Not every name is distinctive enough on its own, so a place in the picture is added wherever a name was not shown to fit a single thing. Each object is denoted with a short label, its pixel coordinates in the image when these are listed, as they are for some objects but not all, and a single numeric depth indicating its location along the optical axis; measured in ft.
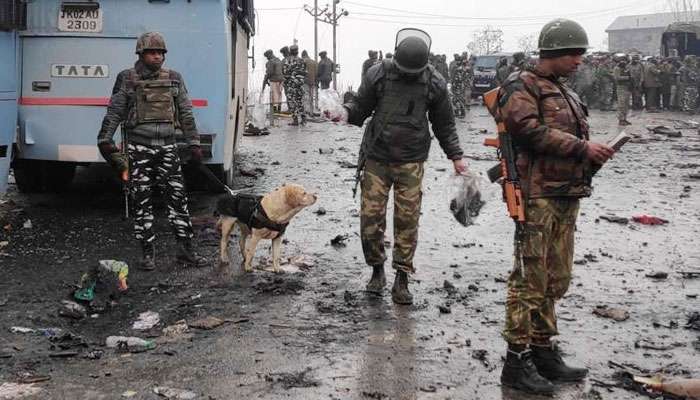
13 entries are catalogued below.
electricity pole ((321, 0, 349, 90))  119.55
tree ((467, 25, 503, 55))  233.14
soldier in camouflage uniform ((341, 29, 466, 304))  18.60
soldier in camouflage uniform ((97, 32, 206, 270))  21.18
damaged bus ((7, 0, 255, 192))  25.93
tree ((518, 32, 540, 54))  245.24
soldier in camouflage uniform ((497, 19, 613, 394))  13.03
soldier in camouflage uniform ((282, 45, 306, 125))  64.34
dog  20.77
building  282.77
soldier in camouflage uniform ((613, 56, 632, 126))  65.42
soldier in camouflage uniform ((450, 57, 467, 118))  79.92
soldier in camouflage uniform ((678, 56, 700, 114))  86.69
